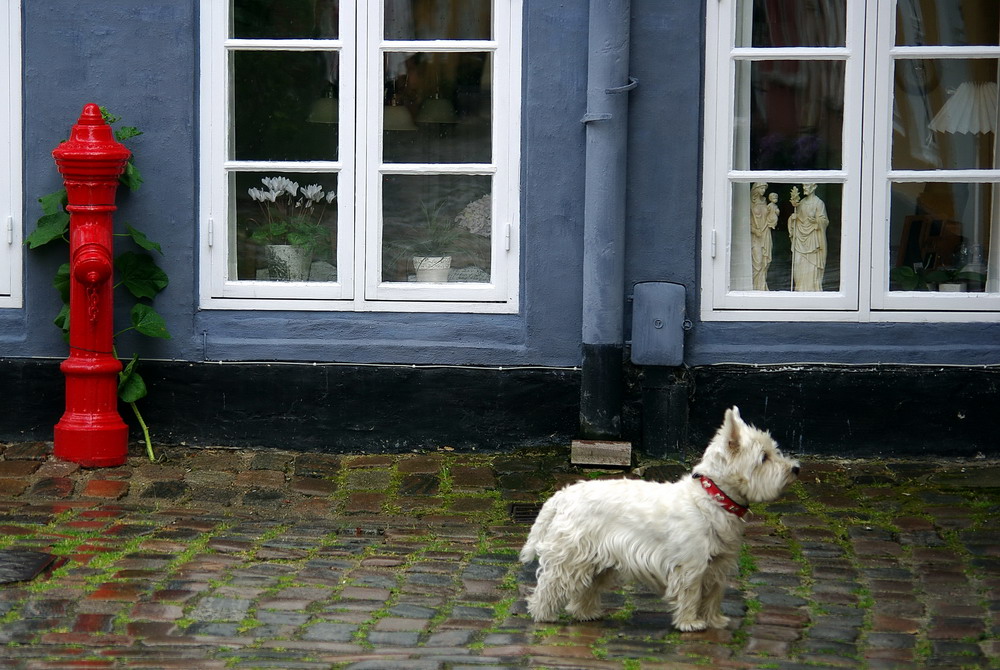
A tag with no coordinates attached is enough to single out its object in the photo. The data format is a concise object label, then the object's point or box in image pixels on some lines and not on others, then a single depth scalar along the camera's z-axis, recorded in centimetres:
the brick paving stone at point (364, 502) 1331
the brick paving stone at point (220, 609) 990
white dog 937
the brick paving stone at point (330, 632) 948
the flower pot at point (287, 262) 1519
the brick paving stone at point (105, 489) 1351
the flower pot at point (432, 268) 1510
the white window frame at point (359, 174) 1477
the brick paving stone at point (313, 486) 1382
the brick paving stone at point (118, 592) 1028
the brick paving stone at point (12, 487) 1345
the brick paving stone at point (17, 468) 1405
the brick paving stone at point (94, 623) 955
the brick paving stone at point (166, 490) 1359
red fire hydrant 1397
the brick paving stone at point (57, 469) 1405
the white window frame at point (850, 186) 1452
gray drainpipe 1422
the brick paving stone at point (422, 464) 1441
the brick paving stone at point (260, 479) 1395
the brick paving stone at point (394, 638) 937
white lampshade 1479
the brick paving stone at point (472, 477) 1398
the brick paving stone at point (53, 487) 1350
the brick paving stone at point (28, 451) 1459
